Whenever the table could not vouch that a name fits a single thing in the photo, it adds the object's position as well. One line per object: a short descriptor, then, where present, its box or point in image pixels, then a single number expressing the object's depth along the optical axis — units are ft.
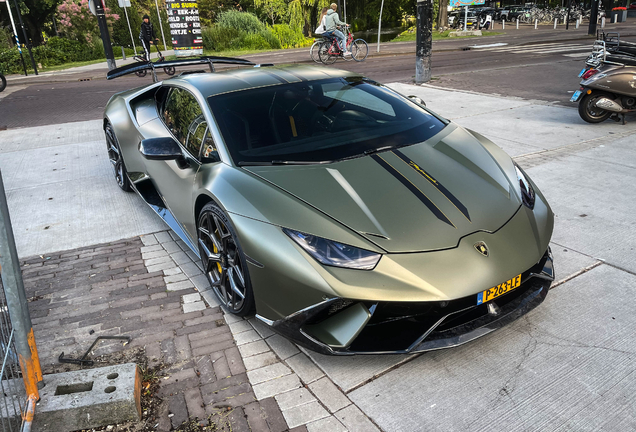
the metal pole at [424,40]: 37.42
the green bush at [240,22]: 92.84
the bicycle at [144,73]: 53.29
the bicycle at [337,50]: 57.21
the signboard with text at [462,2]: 94.63
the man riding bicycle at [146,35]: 62.28
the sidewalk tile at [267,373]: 8.57
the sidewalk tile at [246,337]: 9.63
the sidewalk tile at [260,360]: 8.93
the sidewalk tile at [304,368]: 8.51
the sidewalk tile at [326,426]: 7.39
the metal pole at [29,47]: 61.65
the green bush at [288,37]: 96.12
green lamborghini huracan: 7.79
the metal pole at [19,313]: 6.64
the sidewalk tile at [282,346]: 9.20
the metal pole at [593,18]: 77.45
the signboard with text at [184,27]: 68.95
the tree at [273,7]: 108.99
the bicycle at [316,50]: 57.41
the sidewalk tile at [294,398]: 7.95
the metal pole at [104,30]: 52.49
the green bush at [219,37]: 89.86
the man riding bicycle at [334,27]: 55.67
